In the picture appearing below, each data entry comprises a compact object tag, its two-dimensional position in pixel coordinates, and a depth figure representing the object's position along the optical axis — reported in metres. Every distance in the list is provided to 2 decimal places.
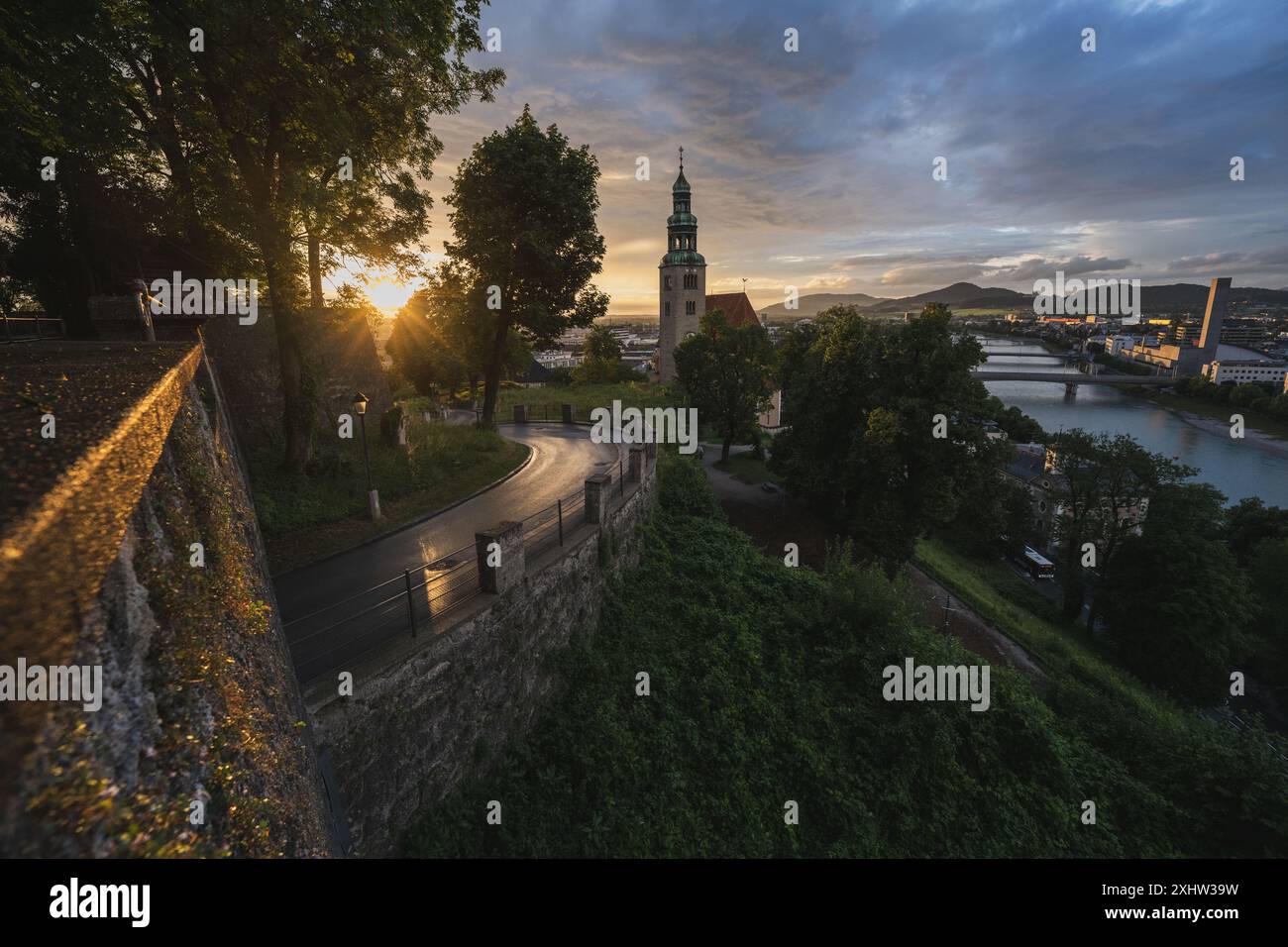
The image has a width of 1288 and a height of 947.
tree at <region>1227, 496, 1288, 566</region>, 34.67
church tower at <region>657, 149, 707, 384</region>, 55.62
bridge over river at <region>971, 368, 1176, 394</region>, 99.19
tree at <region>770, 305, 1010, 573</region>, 18.41
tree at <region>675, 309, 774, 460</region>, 33.34
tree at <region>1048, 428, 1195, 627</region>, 25.61
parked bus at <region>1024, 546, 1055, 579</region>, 40.03
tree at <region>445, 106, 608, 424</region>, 18.53
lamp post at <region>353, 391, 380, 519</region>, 12.37
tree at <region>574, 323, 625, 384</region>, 51.00
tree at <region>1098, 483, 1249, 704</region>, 22.20
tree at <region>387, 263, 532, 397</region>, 19.66
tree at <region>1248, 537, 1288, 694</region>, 27.39
